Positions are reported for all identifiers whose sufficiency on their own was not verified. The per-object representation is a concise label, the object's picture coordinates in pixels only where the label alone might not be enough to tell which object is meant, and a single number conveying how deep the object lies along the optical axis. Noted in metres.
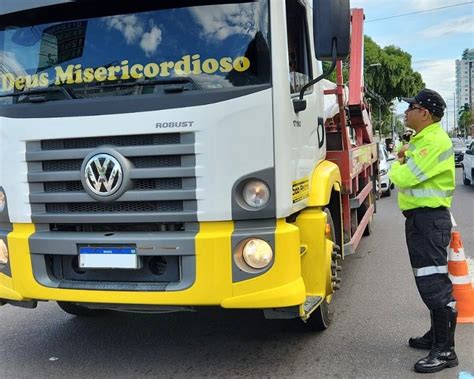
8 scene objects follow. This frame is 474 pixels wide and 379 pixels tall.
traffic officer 3.91
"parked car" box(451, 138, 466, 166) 27.56
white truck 3.43
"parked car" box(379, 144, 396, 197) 14.75
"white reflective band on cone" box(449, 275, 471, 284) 4.71
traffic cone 4.67
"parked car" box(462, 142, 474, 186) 16.83
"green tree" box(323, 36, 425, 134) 38.72
